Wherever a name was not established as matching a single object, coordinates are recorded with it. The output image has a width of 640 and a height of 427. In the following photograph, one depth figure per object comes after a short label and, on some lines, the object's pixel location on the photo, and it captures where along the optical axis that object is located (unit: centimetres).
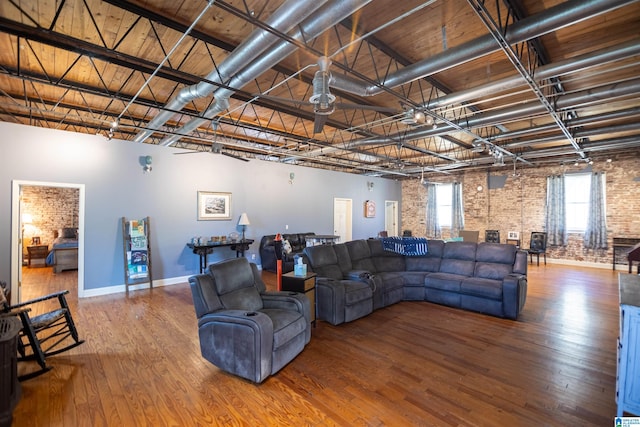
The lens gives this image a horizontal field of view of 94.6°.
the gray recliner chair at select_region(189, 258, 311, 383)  255
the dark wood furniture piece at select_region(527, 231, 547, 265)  897
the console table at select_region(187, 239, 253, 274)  635
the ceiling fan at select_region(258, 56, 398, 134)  233
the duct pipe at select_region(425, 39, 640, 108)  287
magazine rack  571
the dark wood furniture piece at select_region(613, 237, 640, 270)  792
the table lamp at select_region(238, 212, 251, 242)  725
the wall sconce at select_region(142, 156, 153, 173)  593
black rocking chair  275
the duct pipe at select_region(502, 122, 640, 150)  566
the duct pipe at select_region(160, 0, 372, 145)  221
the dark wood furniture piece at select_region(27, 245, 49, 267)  813
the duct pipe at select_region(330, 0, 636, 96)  229
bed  726
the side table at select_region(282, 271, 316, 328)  368
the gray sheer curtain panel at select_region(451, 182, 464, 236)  1145
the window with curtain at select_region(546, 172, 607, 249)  850
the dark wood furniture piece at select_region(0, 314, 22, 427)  202
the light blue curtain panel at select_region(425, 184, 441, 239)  1211
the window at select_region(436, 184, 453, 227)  1189
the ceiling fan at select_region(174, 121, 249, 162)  498
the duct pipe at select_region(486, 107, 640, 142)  476
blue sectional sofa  412
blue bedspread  730
